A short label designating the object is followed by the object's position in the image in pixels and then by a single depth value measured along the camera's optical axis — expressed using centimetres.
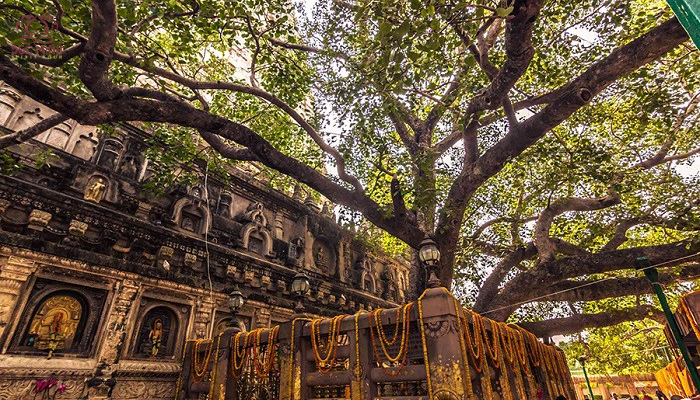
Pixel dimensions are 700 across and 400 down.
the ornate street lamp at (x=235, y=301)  841
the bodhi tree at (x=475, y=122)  562
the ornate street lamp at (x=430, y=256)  592
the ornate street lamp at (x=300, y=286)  727
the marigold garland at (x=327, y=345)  564
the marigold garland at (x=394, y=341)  493
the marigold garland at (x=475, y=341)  481
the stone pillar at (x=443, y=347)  429
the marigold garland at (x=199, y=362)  735
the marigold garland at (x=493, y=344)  530
